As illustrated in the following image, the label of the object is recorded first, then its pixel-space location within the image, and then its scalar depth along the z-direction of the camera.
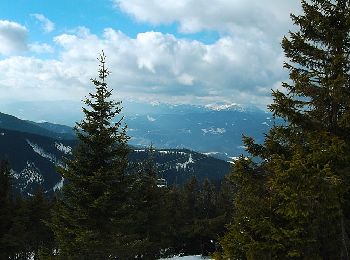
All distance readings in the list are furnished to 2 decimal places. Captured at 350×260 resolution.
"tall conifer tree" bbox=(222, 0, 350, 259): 10.23
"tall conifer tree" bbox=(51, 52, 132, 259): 19.81
